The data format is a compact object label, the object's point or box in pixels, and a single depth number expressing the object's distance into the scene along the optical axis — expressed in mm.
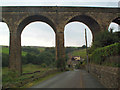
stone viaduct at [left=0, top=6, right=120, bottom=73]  25547
